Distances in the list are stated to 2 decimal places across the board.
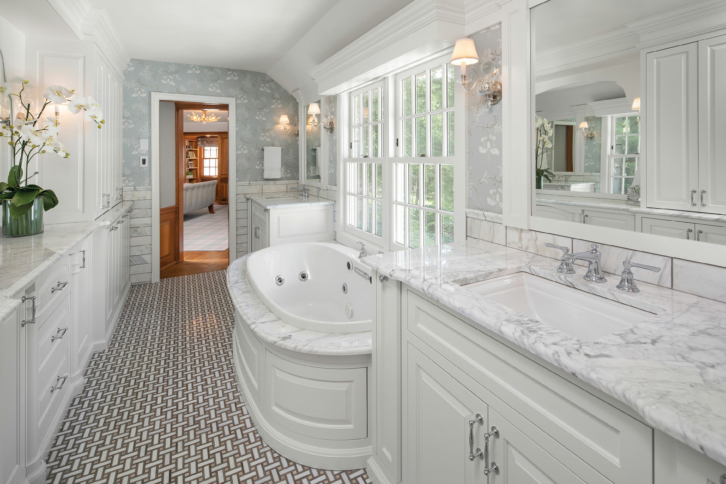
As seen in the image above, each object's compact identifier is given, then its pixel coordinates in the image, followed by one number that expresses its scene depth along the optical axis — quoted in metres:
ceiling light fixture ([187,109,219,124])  8.47
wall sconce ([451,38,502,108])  1.92
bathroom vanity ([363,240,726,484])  0.72
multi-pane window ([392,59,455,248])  2.50
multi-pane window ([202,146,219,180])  12.83
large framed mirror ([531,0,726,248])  1.19
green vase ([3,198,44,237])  2.14
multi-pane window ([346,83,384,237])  3.29
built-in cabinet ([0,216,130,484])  1.45
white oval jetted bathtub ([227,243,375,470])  1.81
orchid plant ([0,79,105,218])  2.07
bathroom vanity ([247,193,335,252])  4.05
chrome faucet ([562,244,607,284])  1.40
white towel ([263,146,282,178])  5.04
